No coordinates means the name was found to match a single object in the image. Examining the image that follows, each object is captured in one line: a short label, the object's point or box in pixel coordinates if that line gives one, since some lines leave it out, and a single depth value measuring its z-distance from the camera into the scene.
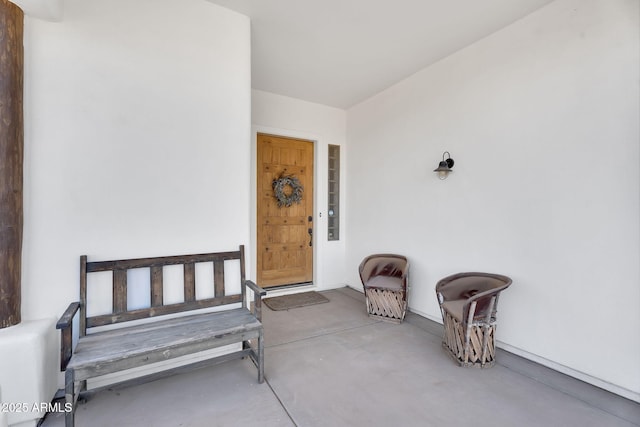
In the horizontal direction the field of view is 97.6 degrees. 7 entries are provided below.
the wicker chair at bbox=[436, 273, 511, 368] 2.22
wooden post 1.64
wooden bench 1.61
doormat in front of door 3.73
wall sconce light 2.99
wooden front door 4.12
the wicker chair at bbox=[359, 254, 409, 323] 3.19
